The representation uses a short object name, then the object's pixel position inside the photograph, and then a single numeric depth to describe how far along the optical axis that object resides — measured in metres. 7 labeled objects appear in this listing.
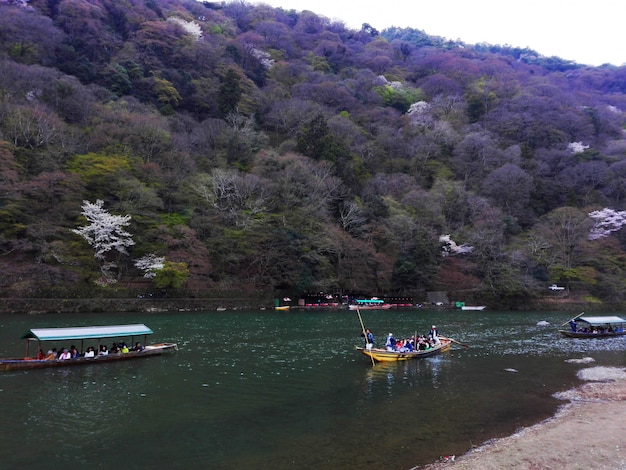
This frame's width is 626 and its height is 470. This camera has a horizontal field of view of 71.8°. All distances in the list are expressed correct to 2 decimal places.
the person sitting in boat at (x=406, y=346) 26.06
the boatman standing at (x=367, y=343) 24.96
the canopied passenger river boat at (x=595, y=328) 37.56
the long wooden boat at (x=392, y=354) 24.94
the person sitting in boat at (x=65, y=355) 22.44
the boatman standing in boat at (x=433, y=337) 29.03
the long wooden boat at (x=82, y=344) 21.25
